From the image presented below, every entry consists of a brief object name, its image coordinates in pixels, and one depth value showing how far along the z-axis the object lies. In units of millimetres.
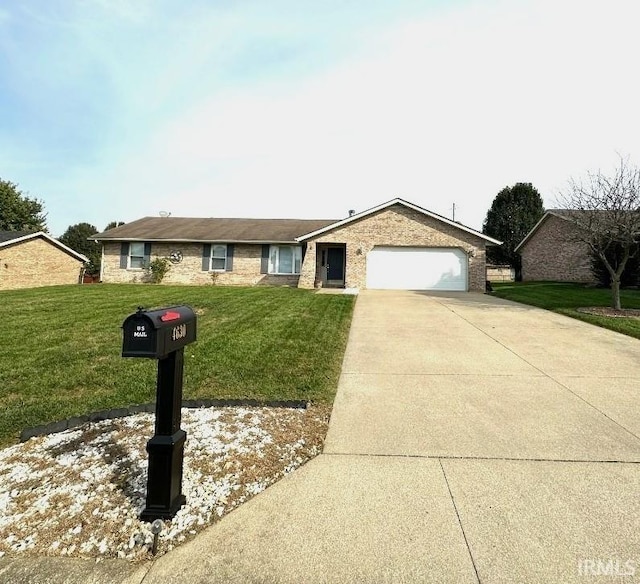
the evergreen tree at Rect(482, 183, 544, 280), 33656
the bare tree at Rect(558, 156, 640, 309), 10984
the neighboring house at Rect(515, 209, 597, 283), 24109
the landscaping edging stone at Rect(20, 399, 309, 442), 3459
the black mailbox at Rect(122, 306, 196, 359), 2154
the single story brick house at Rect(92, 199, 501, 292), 18906
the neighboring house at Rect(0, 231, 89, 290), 19969
